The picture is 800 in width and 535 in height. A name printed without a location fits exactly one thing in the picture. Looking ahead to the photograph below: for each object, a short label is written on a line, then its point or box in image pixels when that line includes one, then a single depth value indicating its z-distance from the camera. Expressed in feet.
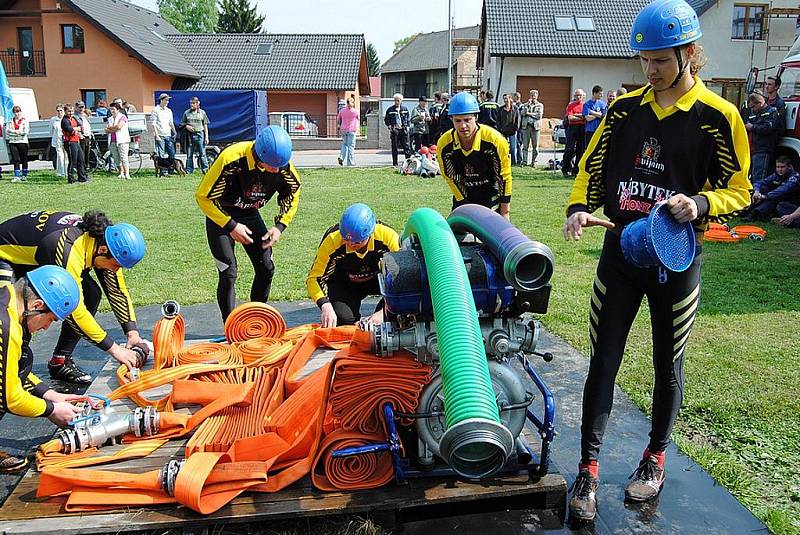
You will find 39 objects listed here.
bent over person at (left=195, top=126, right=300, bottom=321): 17.76
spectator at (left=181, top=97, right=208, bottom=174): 65.26
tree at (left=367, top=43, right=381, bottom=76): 327.47
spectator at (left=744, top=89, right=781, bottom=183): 38.14
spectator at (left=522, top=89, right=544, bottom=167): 66.44
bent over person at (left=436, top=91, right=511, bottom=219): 19.83
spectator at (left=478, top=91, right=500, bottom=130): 58.03
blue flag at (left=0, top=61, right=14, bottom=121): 58.18
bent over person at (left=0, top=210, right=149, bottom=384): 14.37
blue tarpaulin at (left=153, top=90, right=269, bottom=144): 87.45
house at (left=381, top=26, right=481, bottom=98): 228.43
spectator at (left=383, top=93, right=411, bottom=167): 74.18
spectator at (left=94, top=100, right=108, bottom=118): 77.87
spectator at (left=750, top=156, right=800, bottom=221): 37.22
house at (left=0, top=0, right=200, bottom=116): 117.29
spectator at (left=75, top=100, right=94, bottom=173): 62.80
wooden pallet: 9.98
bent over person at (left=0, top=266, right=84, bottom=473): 11.30
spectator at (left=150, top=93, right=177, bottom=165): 62.37
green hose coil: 7.86
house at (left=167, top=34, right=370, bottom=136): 135.95
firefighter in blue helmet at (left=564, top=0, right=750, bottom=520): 9.75
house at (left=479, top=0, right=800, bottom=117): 100.99
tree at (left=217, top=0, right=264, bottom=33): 212.64
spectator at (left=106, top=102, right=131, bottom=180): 60.85
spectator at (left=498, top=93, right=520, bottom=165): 63.31
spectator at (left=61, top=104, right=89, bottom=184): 58.23
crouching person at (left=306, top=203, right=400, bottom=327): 16.00
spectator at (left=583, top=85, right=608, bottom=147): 53.88
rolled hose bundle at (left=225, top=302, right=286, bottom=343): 16.52
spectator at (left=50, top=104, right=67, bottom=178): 59.62
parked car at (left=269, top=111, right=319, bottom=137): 106.11
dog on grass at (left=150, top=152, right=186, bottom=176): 64.85
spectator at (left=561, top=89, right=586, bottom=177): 57.31
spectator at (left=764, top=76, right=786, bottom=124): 38.58
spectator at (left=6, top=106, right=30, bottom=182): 60.18
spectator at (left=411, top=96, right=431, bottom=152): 76.18
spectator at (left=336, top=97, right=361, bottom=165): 72.43
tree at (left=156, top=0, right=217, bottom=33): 287.07
